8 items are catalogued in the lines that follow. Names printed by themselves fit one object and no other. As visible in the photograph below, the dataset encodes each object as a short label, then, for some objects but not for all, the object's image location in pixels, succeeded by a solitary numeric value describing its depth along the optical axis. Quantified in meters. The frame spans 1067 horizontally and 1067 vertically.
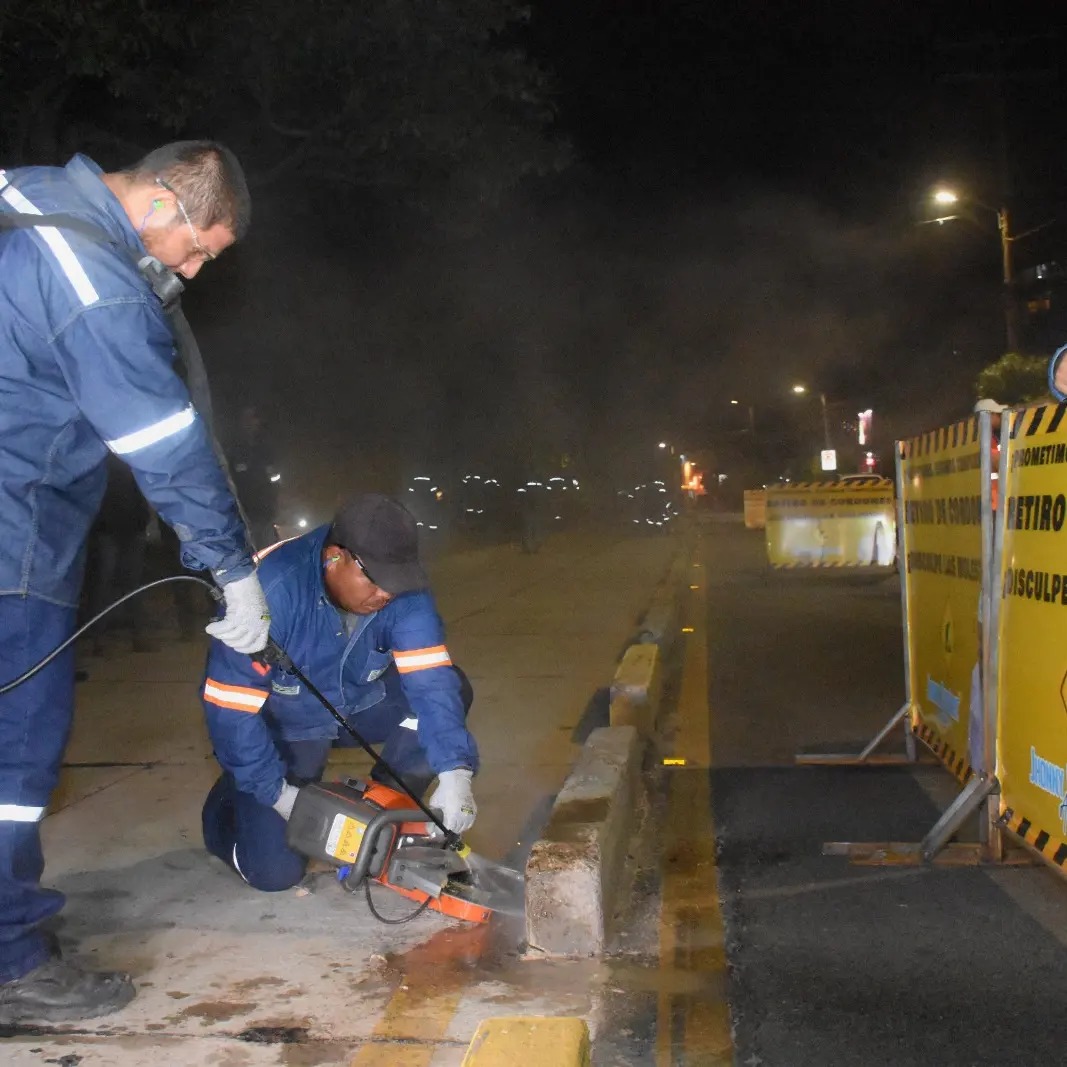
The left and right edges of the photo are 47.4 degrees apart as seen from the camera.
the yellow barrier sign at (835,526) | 17.11
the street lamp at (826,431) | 49.88
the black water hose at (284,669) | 3.05
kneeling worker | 3.81
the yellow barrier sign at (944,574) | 4.87
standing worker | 2.85
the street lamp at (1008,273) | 21.50
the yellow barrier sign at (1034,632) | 3.90
